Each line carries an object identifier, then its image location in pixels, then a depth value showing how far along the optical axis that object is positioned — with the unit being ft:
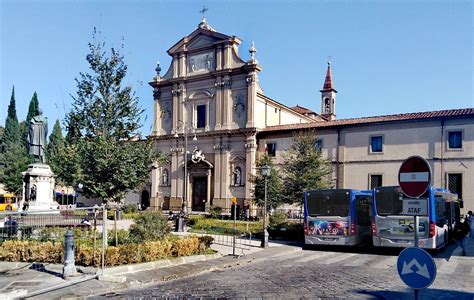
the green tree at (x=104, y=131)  52.75
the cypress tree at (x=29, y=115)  200.75
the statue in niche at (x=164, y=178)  142.59
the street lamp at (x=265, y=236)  56.87
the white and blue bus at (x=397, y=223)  49.96
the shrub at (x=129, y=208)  126.00
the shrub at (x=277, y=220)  70.19
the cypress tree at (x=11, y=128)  191.21
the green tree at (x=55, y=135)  201.32
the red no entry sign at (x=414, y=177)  17.78
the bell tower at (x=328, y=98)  205.57
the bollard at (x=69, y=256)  32.65
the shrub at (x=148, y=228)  43.83
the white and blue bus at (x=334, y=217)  54.60
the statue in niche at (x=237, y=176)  128.06
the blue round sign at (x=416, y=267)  16.92
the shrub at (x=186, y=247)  42.83
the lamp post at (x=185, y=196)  77.51
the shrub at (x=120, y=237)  44.80
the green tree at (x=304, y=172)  90.63
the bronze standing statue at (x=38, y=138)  61.21
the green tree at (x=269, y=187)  94.68
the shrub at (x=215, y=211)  110.53
